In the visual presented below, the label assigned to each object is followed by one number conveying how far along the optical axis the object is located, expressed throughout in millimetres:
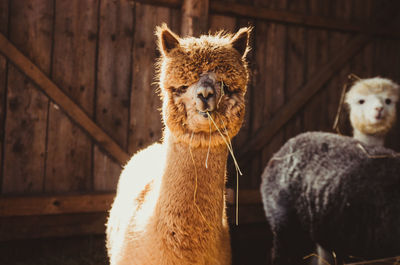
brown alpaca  1509
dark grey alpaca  2664
